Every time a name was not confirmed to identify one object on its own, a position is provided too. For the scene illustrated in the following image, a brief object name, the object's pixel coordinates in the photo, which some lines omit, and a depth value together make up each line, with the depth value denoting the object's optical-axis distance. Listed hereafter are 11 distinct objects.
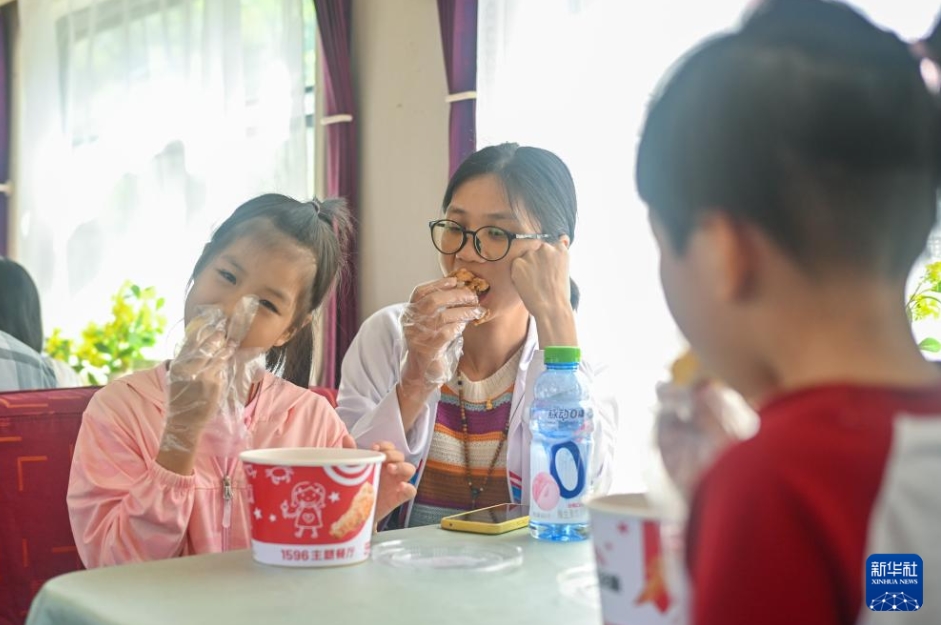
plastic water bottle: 1.12
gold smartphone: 1.19
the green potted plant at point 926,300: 1.75
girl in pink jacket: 1.14
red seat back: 1.46
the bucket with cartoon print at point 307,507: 0.95
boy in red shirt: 0.42
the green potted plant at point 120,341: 3.79
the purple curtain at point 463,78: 3.08
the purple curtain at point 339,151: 3.50
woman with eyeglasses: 1.61
